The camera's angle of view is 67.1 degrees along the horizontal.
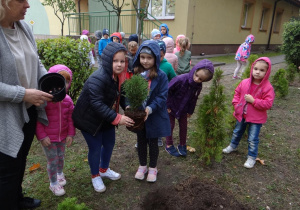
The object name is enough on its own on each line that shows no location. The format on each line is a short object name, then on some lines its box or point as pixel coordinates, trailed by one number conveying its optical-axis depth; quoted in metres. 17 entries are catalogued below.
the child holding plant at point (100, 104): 2.29
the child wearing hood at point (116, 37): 7.20
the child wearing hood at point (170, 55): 4.88
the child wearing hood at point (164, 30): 8.15
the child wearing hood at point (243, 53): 9.09
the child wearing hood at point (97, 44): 9.43
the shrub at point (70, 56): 3.92
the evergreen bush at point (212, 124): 3.06
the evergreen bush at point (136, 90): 2.22
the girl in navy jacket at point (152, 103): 2.61
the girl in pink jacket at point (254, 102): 3.13
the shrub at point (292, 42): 8.42
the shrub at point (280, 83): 6.55
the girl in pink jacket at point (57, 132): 2.38
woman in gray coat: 1.66
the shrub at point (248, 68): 4.22
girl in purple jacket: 3.01
